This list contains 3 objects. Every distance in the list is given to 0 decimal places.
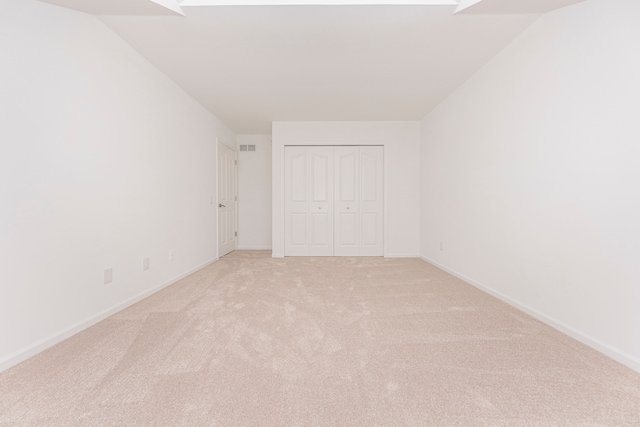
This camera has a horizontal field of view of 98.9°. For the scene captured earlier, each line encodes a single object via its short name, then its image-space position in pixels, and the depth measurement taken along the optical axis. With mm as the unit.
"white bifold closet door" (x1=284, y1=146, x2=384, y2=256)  5078
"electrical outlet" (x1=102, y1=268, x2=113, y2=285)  2305
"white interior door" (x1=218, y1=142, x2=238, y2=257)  4898
